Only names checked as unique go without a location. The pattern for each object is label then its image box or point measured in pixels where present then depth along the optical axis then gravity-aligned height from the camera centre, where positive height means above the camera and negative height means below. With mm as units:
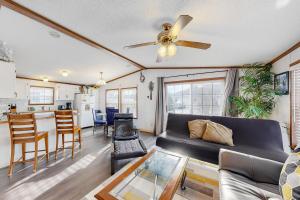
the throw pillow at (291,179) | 879 -592
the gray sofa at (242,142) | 2008 -781
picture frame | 2422 +332
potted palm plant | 2781 +159
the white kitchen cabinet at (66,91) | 5174 +332
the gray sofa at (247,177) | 1092 -798
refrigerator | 5316 -378
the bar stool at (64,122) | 2721 -491
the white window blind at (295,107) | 2213 -137
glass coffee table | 1181 -895
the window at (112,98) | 5876 +58
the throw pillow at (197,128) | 2543 -581
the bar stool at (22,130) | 2076 -531
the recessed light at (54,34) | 2396 +1264
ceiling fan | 1690 +798
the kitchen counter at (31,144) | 2281 -749
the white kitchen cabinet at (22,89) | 4160 +344
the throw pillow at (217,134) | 2249 -632
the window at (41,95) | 4633 +150
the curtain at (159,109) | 4414 -344
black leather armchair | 2113 -898
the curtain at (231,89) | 3361 +276
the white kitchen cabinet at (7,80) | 2357 +373
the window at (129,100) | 5340 -34
